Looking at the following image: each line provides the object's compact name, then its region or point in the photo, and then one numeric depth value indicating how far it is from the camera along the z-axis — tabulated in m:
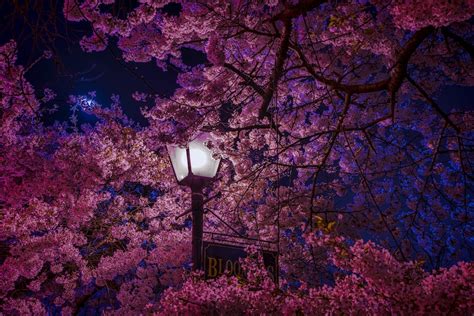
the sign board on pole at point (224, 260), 4.72
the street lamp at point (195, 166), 5.49
